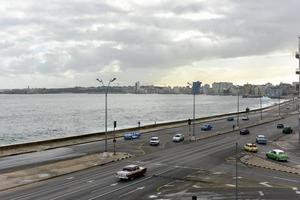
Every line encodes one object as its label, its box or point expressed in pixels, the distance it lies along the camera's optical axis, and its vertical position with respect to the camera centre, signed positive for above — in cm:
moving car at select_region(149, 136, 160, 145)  7369 -833
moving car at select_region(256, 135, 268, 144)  7831 -843
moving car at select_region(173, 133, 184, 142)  7950 -840
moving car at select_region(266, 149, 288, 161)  5730 -815
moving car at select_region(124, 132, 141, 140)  8550 -877
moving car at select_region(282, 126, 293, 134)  9854 -856
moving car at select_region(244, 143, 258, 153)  6619 -831
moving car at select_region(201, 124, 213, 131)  10850 -895
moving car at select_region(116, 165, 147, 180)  4300 -800
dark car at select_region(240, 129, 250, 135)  9488 -857
